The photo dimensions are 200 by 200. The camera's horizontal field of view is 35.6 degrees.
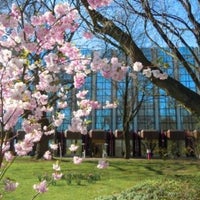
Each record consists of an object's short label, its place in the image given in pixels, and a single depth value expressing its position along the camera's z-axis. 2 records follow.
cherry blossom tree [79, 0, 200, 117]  6.21
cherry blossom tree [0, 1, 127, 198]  3.45
